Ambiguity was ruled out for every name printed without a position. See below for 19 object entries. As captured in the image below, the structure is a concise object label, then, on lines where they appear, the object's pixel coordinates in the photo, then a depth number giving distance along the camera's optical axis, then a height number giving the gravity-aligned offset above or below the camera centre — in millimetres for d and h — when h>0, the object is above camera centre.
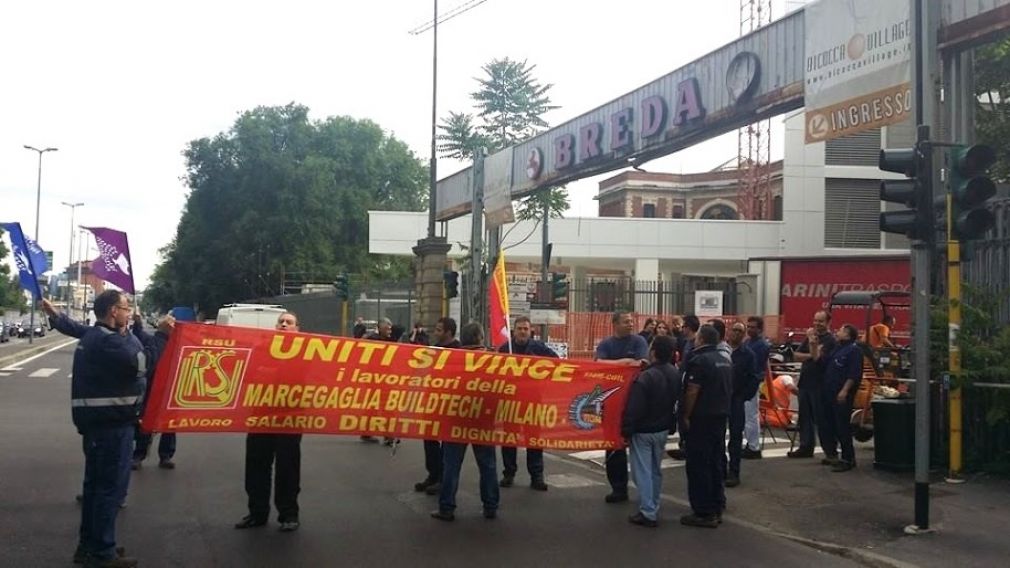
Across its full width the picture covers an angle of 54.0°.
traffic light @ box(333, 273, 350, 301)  30156 +759
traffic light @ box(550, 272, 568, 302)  21953 +654
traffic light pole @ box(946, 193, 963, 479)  10258 -377
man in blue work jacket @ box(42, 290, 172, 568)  6590 -761
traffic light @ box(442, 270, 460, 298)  23031 +716
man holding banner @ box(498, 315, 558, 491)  10531 -1459
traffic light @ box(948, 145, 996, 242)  8477 +1184
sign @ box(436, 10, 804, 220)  13641 +3318
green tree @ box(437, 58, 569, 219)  27969 +5872
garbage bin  10859 -1191
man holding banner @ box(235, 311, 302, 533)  8016 -1362
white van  24797 -188
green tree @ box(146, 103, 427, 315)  55344 +6195
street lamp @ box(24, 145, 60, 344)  55969 +6466
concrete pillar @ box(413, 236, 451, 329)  25016 +1000
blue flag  8773 +412
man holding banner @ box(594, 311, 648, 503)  9727 -368
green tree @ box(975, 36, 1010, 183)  23453 +5703
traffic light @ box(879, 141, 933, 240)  8352 +1148
